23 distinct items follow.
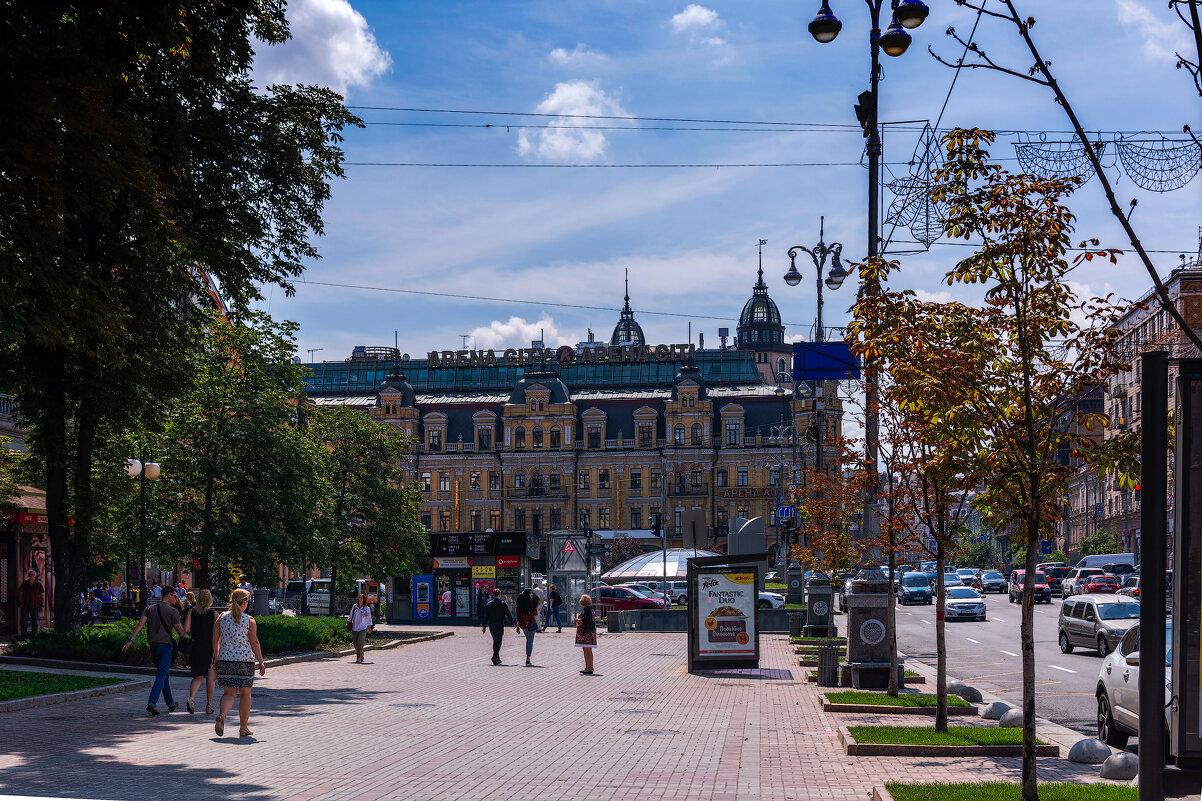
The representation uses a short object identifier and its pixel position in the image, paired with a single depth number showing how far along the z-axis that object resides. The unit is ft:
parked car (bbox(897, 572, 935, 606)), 214.90
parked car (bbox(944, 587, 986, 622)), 167.94
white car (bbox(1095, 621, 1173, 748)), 49.88
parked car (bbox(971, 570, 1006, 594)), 272.51
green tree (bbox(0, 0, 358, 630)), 54.80
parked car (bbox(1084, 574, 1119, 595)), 188.34
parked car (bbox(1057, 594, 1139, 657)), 99.30
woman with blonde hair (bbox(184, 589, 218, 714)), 58.39
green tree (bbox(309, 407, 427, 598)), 154.71
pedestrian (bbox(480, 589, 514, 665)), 99.04
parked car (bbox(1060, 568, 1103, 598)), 205.38
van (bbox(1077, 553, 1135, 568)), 241.76
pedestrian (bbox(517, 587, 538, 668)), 102.06
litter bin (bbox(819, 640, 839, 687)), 76.38
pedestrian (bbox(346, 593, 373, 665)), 104.47
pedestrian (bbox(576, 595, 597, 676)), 91.20
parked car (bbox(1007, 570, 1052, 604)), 211.76
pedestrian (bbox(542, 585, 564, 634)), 161.79
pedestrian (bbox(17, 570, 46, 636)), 111.24
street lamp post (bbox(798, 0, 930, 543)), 60.03
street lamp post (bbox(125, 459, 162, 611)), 99.25
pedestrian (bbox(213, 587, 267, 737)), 52.70
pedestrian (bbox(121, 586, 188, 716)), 60.54
